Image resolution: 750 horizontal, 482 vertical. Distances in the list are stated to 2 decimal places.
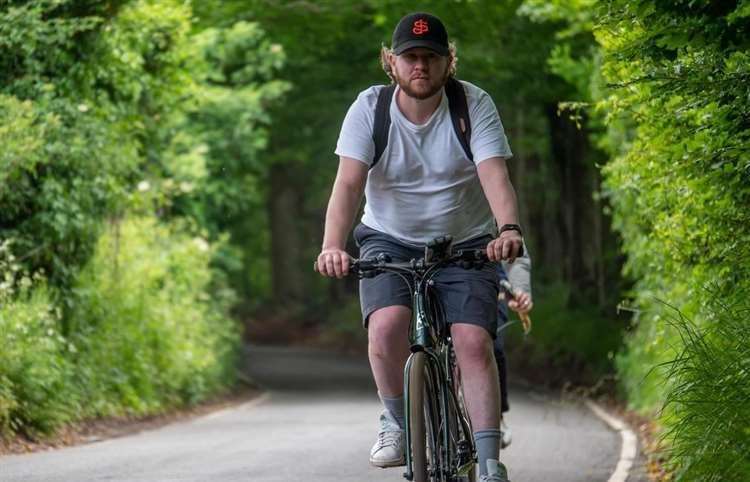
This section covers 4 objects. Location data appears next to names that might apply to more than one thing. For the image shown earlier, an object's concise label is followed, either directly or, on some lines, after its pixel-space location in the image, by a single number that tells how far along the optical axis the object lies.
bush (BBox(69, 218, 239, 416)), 28.81
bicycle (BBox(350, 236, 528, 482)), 12.03
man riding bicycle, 12.54
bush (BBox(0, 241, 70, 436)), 22.95
